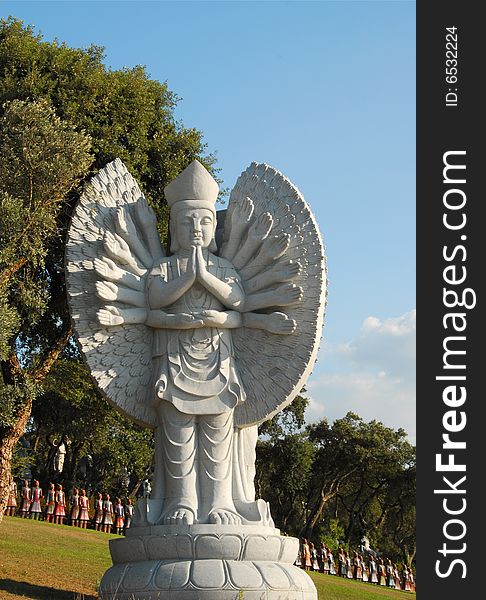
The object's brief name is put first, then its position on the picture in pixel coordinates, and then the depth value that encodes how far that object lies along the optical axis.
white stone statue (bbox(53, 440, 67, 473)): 31.15
